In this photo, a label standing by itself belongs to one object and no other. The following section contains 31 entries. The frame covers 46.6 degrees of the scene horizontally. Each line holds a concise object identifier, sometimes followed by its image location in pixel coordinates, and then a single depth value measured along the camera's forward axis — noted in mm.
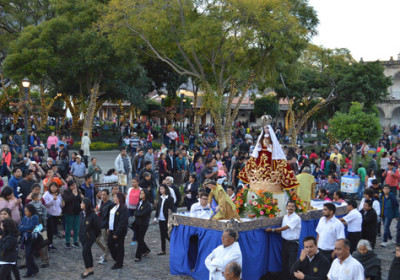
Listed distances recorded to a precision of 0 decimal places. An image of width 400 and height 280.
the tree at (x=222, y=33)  22656
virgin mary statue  9688
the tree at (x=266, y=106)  50812
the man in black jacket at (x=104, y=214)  9266
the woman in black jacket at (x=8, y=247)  7410
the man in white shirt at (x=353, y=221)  8977
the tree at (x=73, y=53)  26031
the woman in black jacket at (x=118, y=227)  8875
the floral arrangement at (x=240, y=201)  9523
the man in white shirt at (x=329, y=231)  7762
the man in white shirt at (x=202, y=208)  9086
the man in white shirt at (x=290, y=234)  8266
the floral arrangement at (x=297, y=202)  9453
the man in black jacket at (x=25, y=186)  10875
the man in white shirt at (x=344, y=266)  5547
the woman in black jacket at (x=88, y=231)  8641
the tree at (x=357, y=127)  20820
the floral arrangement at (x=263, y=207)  8953
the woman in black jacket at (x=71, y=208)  10430
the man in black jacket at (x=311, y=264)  5930
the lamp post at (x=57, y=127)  35594
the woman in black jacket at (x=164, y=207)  9875
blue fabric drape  8320
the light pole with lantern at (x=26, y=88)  19006
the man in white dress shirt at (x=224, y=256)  6203
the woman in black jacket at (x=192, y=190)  11930
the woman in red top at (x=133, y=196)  10594
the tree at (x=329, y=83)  32938
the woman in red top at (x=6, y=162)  14031
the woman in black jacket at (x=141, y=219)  9508
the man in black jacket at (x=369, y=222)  9594
